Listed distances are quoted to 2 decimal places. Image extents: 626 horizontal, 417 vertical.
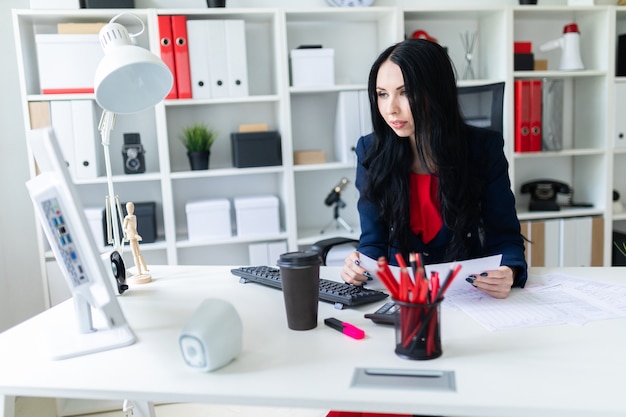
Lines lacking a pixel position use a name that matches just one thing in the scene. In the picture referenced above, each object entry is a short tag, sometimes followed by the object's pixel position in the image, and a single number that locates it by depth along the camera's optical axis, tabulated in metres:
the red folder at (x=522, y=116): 2.81
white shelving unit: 2.67
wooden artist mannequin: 1.42
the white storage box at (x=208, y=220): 2.68
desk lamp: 1.10
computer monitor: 0.91
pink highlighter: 0.97
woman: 1.43
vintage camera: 2.67
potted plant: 2.71
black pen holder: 0.85
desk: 0.74
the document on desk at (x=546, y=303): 1.03
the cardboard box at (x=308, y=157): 2.81
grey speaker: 0.85
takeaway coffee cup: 0.98
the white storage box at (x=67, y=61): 2.48
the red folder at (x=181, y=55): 2.52
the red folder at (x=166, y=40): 2.51
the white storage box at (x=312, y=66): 2.71
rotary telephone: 3.02
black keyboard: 1.16
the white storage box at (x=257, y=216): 2.72
